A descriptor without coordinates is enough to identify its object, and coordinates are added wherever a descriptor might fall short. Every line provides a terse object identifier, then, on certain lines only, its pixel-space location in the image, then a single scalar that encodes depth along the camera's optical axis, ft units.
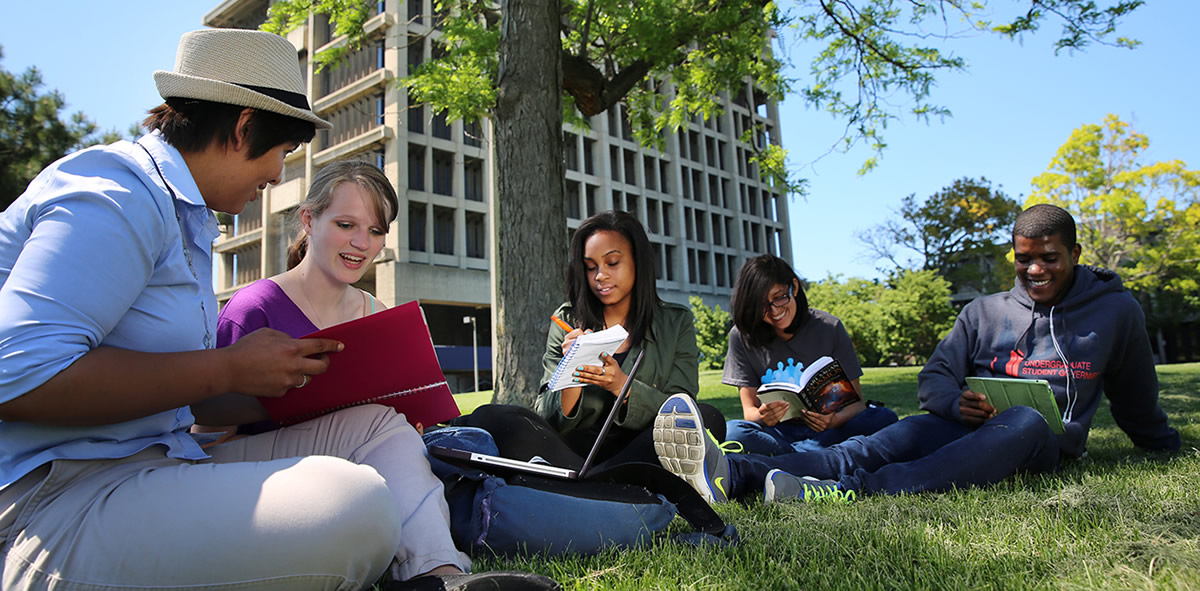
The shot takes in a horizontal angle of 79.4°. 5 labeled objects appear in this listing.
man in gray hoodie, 9.09
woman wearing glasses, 12.00
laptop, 6.75
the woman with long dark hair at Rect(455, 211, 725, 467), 9.78
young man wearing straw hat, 4.07
